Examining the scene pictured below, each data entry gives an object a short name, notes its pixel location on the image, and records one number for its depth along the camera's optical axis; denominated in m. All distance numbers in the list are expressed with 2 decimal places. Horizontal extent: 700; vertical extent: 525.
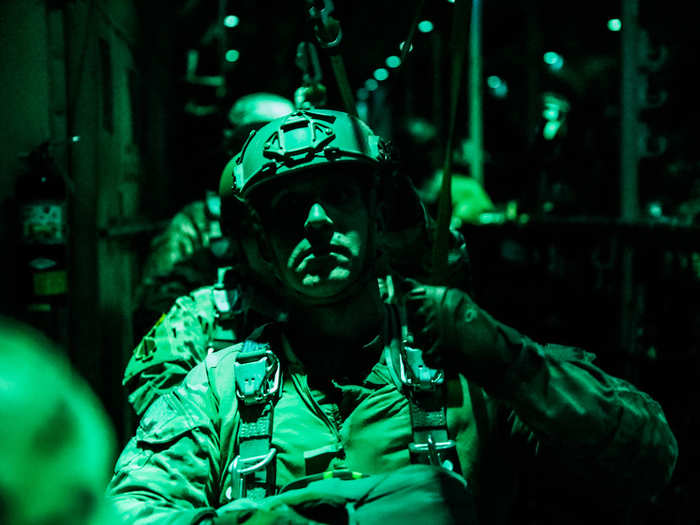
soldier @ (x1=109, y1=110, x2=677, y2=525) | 1.83
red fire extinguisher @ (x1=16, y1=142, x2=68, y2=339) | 3.75
